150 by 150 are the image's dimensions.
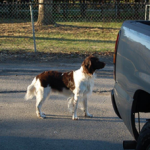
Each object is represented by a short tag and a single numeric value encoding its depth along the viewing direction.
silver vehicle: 3.02
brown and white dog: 5.27
